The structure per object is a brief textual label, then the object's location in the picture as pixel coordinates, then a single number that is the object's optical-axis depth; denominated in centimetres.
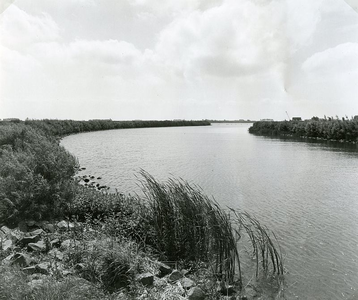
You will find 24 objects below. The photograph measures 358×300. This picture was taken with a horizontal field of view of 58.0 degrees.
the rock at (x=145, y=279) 721
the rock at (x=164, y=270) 811
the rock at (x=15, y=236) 885
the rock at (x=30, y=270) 692
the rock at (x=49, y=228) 1043
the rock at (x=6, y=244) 794
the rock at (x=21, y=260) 719
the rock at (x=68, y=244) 842
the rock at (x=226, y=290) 758
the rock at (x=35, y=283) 580
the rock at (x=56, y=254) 789
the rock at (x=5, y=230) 950
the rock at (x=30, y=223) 1098
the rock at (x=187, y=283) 735
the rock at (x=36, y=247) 829
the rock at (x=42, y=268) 696
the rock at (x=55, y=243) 888
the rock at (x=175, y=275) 775
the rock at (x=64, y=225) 1049
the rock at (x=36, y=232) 962
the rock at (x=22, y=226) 1059
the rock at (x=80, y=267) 725
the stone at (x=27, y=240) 880
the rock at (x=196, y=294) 686
